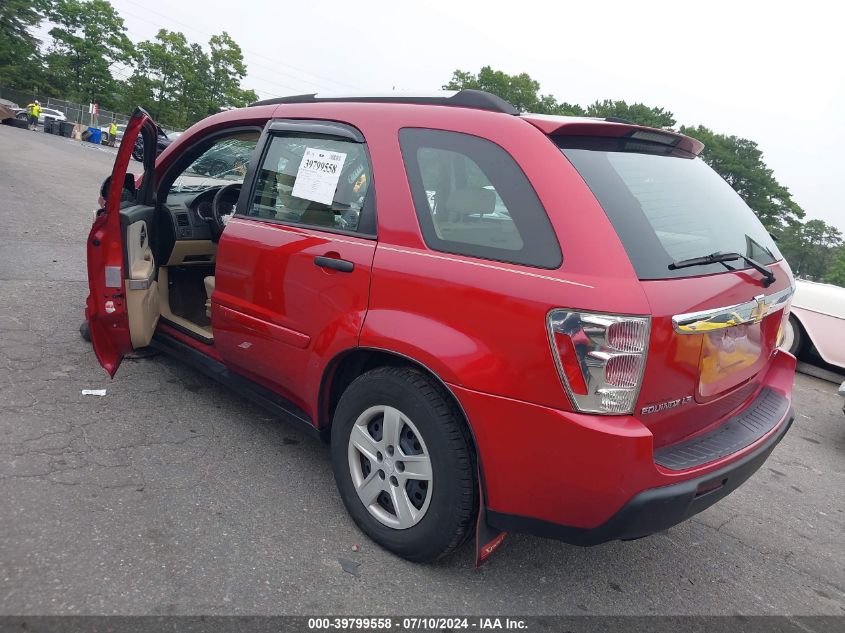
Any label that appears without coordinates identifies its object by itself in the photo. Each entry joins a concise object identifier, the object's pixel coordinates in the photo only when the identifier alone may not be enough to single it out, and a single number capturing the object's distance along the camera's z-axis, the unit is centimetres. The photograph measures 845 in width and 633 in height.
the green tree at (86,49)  6131
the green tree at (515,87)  6856
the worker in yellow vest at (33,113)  3978
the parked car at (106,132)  4053
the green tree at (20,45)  5738
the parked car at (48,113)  4142
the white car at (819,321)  675
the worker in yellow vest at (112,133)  3981
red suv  213
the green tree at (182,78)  5966
